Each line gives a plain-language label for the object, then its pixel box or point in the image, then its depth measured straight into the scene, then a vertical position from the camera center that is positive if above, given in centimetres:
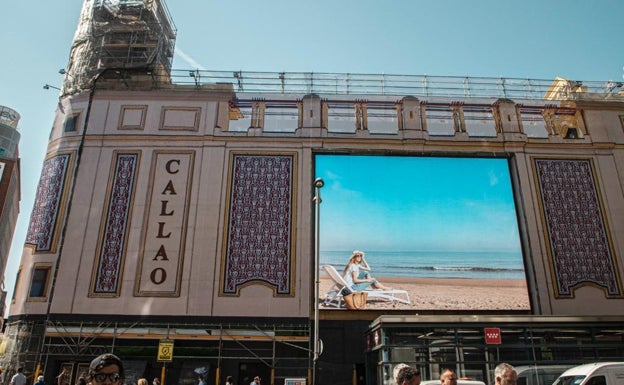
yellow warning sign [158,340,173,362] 2009 +158
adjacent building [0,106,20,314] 4012 +1999
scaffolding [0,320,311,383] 2056 +194
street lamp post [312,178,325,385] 1394 +226
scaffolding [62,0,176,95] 2661 +1841
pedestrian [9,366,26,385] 1453 +30
